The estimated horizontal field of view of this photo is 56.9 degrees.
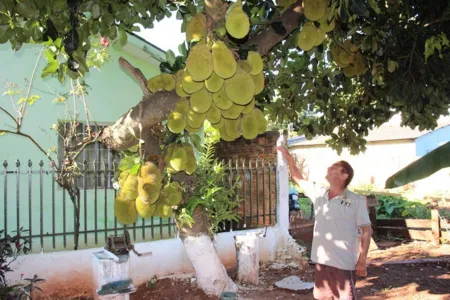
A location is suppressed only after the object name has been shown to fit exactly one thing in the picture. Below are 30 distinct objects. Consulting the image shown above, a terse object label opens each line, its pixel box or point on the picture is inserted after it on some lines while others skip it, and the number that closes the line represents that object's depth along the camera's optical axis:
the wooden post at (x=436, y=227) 7.38
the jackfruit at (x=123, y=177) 1.94
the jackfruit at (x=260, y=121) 1.86
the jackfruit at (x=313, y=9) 1.89
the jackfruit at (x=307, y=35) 2.12
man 3.43
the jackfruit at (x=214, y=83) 1.61
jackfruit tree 1.62
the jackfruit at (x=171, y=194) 2.00
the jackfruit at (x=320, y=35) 2.13
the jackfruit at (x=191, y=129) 1.76
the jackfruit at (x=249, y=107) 1.76
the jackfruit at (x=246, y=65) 1.67
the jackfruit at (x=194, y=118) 1.68
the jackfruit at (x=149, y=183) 1.80
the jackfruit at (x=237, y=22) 1.56
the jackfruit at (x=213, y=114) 1.72
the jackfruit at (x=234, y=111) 1.72
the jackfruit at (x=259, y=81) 1.74
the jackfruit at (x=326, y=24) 2.08
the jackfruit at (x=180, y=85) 1.66
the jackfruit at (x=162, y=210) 1.96
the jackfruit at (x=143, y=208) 1.87
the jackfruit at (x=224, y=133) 1.84
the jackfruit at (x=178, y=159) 1.88
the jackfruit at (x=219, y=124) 1.80
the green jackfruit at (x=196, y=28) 1.76
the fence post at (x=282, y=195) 6.47
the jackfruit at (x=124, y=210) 1.95
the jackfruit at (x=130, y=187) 1.85
